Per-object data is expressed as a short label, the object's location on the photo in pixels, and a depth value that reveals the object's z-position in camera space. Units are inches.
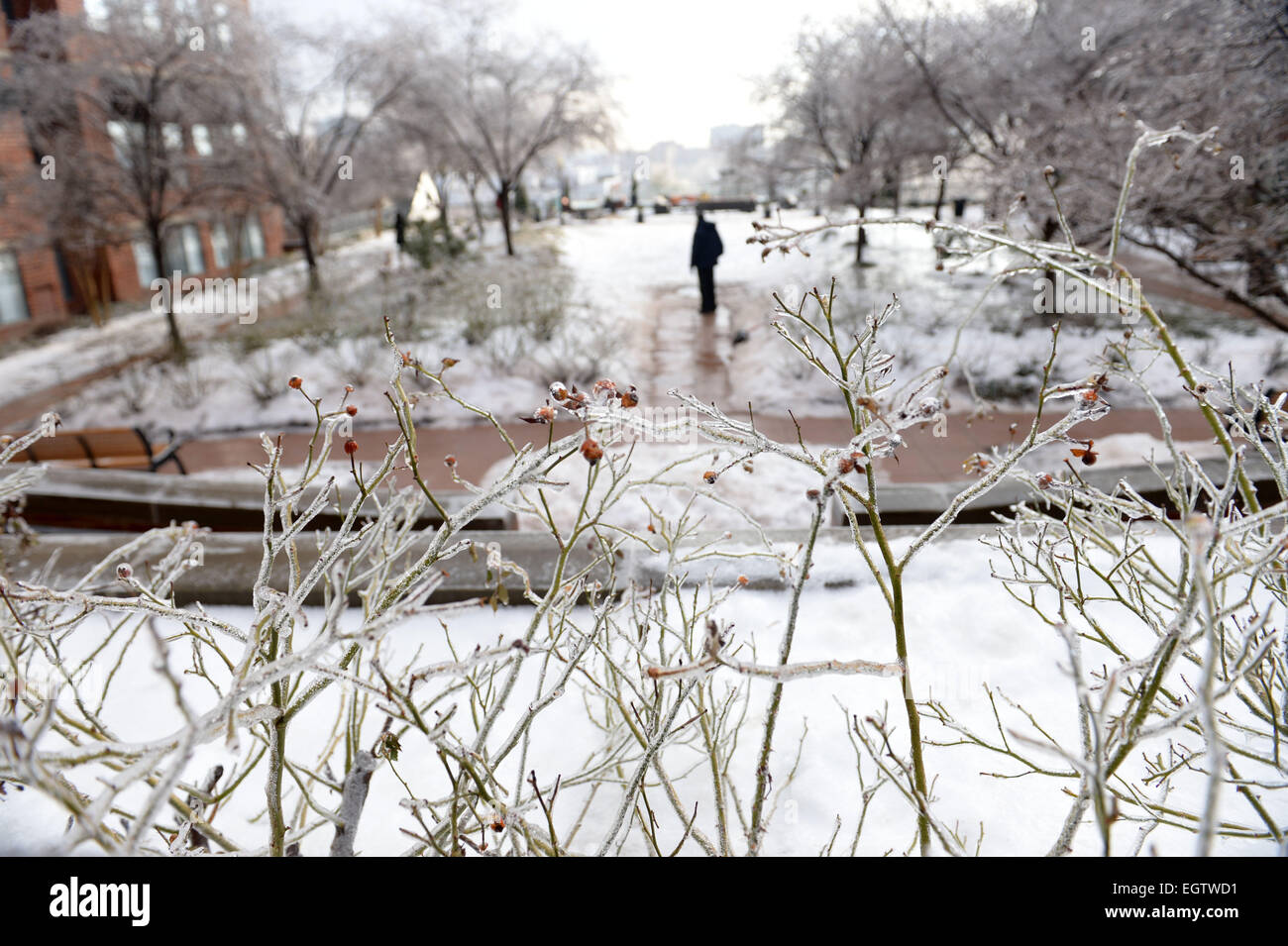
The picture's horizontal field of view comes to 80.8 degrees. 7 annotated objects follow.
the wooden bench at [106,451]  277.7
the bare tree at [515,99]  837.2
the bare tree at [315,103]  553.3
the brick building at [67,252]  473.1
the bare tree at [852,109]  609.3
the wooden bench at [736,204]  1207.6
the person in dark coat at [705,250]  497.7
